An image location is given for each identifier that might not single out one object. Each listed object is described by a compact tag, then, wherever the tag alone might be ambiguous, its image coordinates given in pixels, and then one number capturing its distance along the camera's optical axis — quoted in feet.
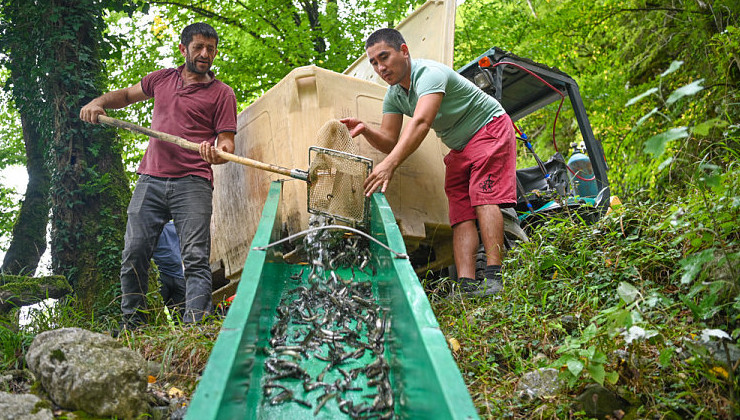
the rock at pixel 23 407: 7.29
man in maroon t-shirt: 13.64
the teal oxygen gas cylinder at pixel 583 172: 21.95
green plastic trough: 5.85
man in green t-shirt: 14.03
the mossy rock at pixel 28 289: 14.76
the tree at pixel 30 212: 23.80
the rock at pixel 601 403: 7.86
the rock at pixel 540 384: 8.55
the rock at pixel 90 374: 8.05
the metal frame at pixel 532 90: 18.74
